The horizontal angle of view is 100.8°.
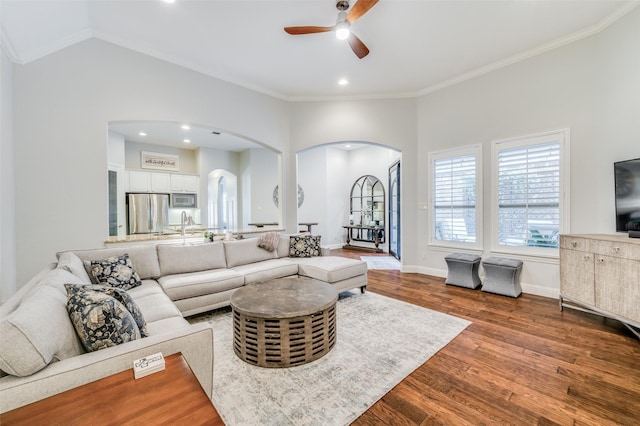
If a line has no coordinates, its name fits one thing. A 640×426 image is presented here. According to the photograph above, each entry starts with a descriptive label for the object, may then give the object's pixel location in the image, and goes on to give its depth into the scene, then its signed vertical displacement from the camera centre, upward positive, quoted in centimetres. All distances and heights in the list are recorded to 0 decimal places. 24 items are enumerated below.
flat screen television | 277 +14
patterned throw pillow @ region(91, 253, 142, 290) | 262 -61
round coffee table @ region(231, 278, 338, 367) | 218 -100
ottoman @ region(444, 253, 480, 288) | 418 -98
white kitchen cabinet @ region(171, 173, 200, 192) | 738 +84
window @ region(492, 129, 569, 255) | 366 +24
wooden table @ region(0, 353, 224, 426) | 91 -71
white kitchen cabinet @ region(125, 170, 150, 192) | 662 +79
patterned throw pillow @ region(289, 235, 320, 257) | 435 -58
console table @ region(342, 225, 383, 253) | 762 -73
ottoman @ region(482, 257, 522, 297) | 379 -99
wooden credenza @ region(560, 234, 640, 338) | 250 -70
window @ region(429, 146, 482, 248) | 444 +20
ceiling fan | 241 +186
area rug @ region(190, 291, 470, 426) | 170 -128
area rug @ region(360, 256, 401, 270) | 582 -123
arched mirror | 788 +6
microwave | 731 +33
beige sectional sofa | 108 -69
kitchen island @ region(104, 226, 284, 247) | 353 -39
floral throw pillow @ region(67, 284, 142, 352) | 134 -56
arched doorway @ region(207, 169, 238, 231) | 845 +43
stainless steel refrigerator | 654 +0
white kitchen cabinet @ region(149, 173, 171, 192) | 702 +80
